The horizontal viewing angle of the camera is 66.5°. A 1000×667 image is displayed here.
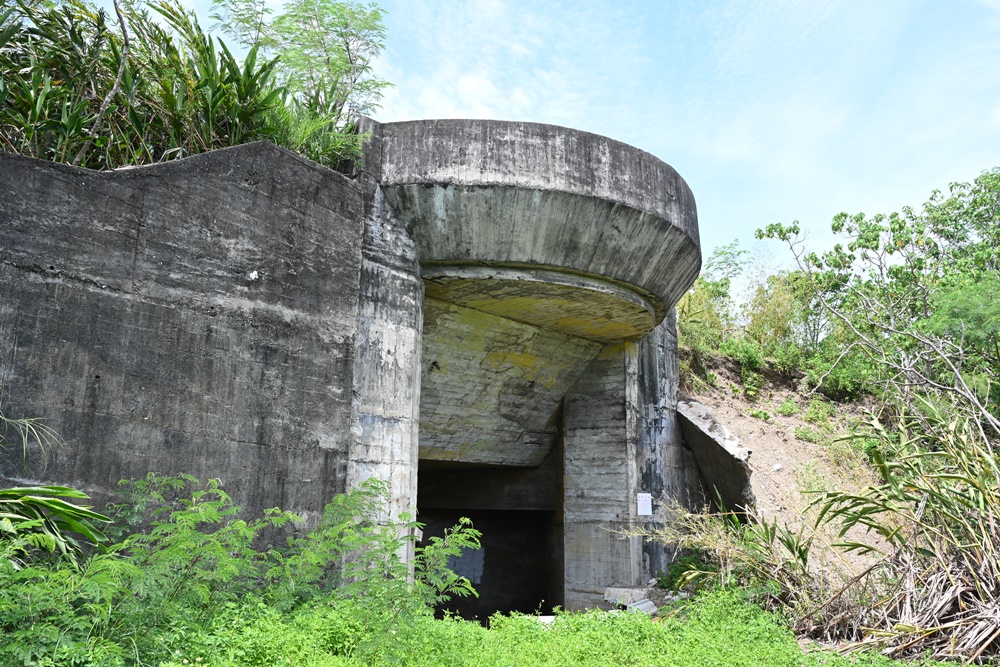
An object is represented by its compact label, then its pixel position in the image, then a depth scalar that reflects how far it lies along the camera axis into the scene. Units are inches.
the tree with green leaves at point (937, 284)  393.7
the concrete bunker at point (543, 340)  293.9
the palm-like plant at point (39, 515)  160.6
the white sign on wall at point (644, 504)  391.9
